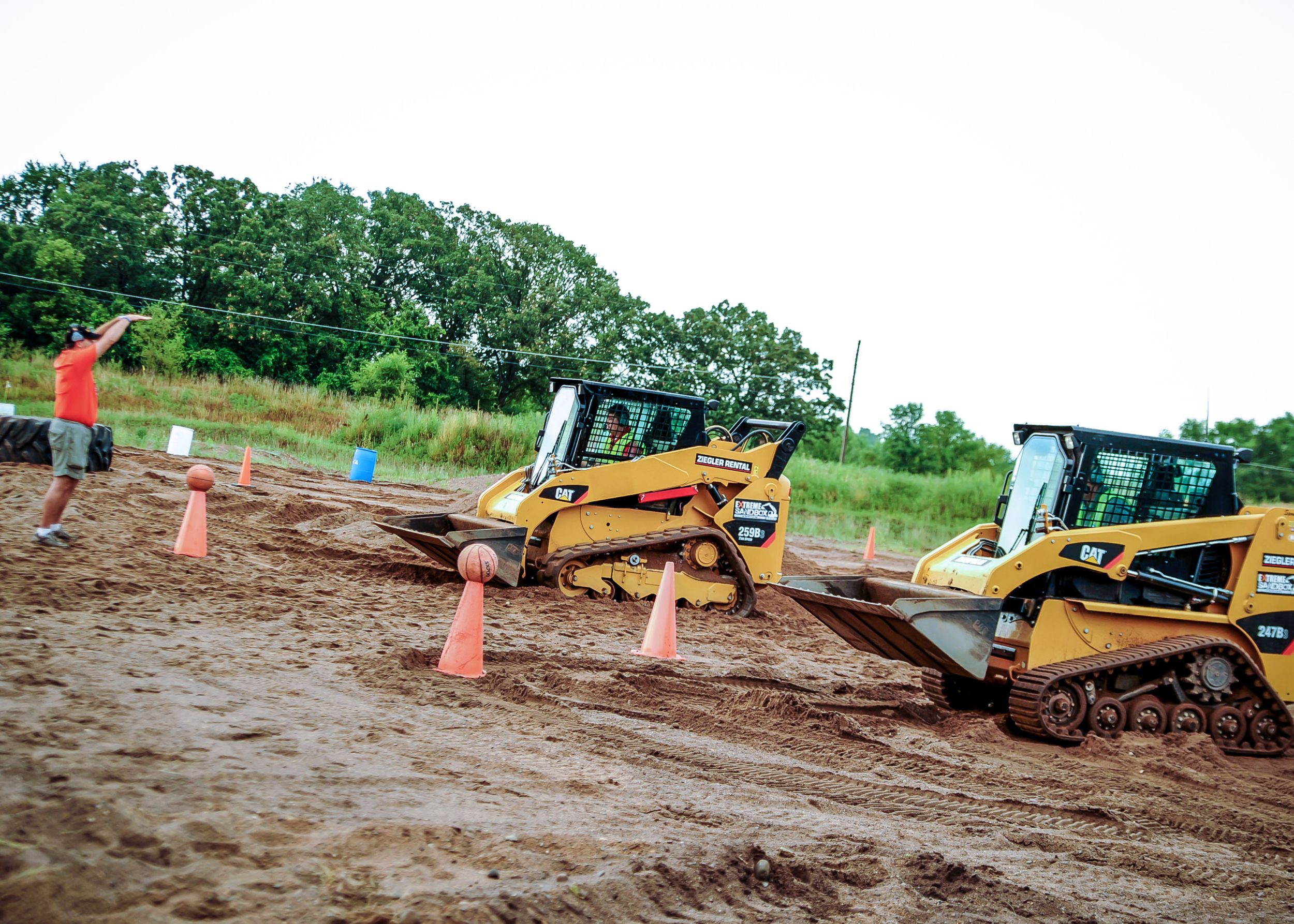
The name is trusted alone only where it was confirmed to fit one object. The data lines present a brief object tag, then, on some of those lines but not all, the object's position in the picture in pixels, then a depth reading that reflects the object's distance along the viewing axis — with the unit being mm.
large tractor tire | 13500
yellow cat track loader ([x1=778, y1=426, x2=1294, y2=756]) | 7508
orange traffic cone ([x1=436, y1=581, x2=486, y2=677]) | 6738
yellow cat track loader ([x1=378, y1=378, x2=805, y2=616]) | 11344
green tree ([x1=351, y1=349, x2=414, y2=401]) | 35688
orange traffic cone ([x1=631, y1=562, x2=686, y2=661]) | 8828
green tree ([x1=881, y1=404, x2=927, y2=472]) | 46312
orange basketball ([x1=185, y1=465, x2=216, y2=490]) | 9523
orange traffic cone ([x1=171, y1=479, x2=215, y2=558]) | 9586
